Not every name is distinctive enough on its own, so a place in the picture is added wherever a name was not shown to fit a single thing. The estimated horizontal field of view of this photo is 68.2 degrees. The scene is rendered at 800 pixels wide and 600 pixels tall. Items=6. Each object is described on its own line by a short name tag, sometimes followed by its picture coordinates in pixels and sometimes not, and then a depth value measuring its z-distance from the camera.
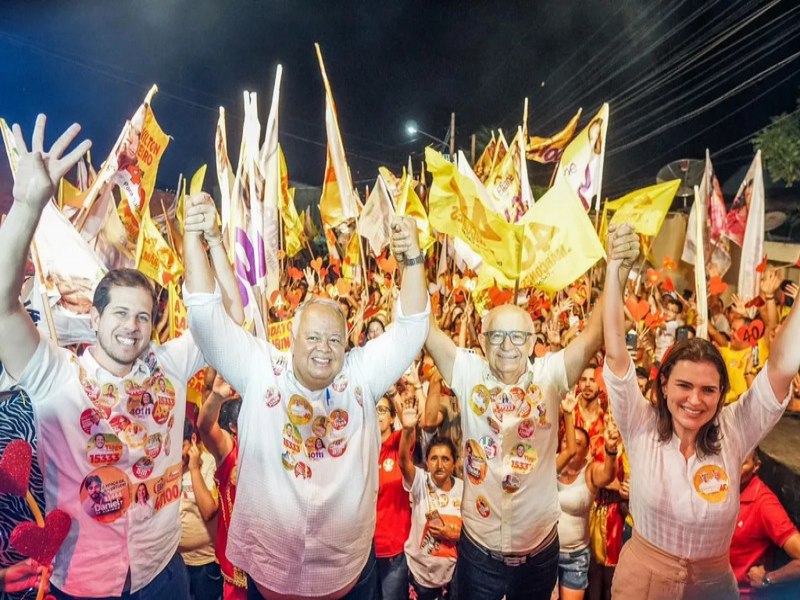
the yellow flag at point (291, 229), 7.27
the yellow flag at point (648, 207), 4.28
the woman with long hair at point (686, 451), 2.42
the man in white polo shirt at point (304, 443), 2.44
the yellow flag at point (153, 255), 4.24
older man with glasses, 2.87
